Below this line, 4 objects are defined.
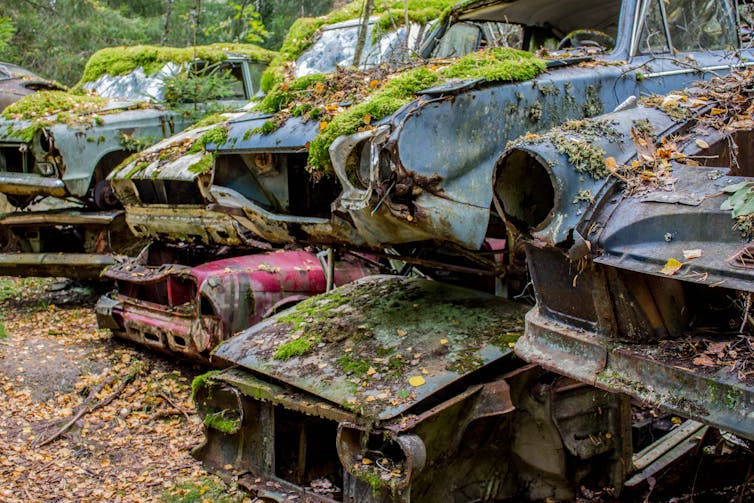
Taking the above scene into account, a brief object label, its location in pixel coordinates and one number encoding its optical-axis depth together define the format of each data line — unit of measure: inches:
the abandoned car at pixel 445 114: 129.9
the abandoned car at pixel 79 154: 294.0
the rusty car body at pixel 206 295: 203.5
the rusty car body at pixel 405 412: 127.3
